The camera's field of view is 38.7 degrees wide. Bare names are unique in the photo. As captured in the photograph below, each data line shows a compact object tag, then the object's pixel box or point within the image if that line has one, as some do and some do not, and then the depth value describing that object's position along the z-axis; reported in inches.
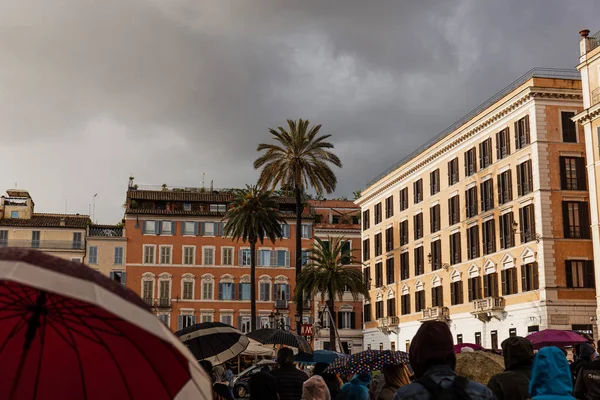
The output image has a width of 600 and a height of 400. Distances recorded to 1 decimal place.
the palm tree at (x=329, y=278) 2425.0
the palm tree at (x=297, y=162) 2299.5
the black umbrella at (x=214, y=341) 549.0
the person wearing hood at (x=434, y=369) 170.4
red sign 1470.2
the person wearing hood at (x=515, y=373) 269.0
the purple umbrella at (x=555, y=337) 962.2
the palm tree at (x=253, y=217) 2763.3
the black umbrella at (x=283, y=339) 982.4
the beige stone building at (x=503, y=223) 1930.4
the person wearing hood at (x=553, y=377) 230.5
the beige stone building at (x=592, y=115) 1760.1
